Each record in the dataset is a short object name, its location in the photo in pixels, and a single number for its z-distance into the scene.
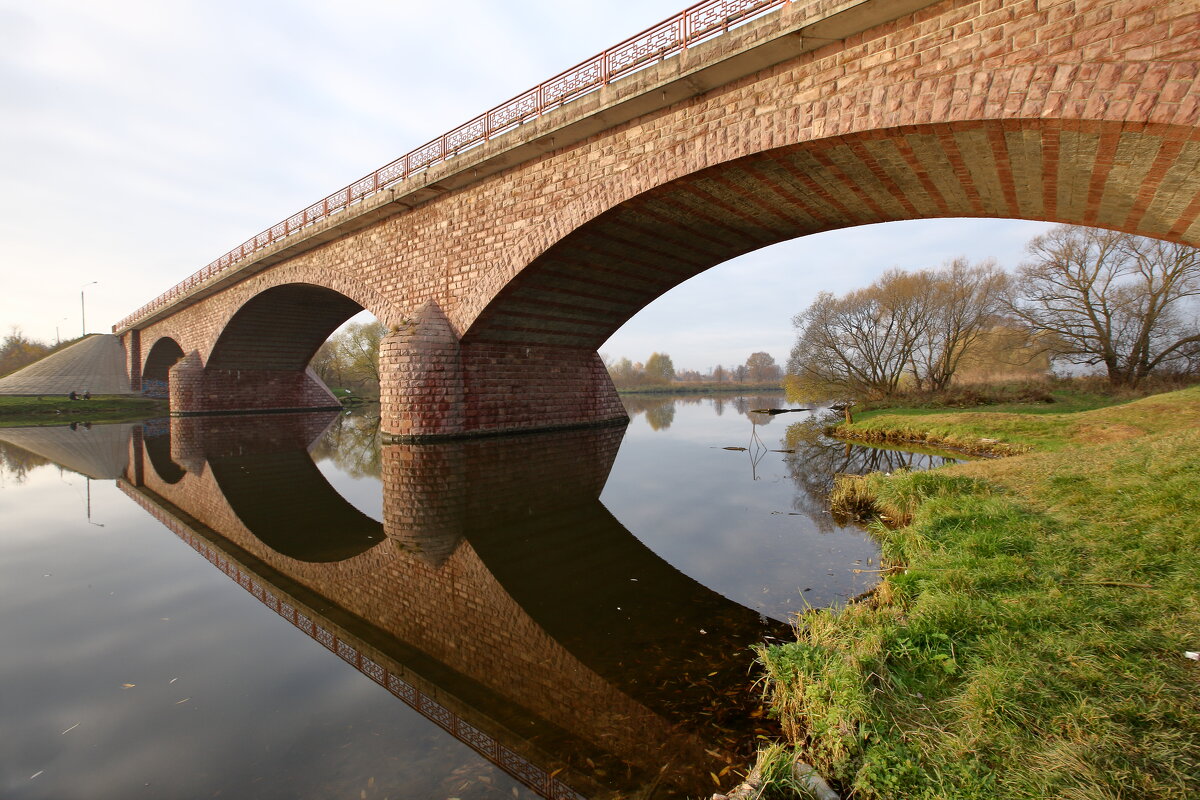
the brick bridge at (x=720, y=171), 6.00
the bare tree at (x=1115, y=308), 20.25
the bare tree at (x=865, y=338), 23.59
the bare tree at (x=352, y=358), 54.67
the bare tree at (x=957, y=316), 22.92
